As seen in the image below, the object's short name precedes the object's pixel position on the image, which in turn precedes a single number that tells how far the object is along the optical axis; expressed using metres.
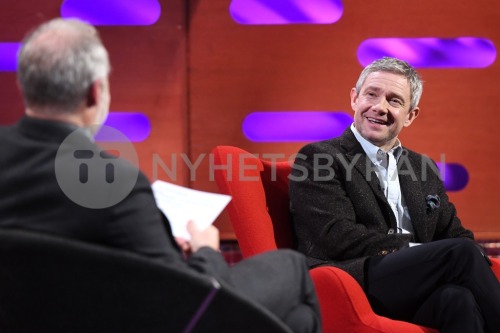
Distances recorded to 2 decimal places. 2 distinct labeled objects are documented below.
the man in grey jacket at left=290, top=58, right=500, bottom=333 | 4.81
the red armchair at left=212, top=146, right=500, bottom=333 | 4.73
